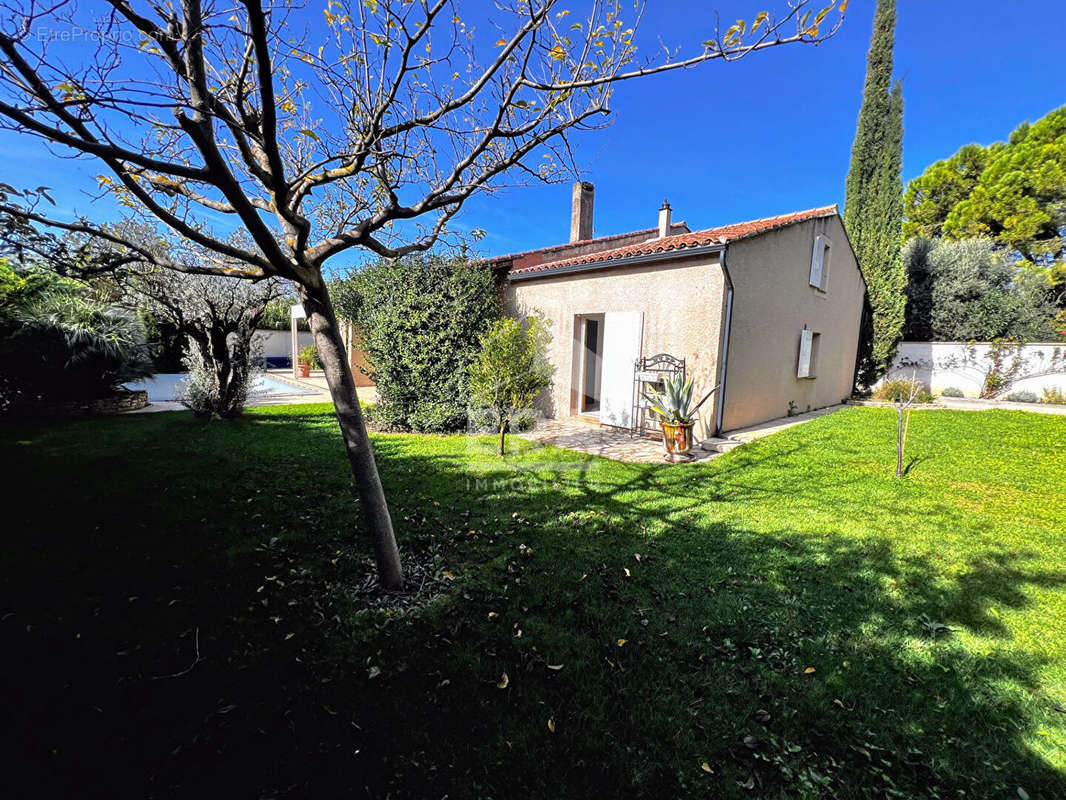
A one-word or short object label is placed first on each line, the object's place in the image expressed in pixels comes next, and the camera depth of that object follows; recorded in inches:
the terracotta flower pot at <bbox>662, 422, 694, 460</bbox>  279.6
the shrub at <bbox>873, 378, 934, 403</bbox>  538.0
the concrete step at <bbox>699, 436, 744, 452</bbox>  302.4
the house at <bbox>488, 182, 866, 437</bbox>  322.3
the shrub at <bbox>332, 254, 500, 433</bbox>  355.3
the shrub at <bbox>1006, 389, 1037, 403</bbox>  562.6
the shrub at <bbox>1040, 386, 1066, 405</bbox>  537.2
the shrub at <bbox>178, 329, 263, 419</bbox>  362.0
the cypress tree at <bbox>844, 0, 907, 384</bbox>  610.7
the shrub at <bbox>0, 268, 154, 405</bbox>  352.8
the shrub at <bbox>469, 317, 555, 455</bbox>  280.4
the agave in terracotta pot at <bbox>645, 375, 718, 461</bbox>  279.9
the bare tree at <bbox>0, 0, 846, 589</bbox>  75.7
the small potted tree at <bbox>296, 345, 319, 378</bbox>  840.3
